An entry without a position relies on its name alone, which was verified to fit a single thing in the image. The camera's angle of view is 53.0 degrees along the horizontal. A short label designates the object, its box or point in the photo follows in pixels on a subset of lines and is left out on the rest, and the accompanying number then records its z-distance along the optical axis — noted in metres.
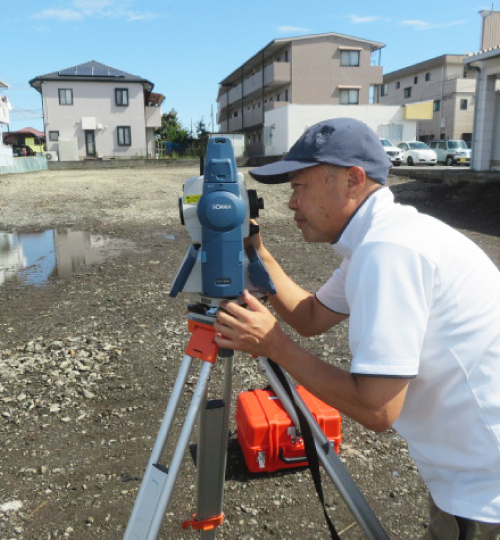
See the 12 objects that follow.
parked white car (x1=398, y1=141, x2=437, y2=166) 29.12
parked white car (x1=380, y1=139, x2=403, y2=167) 29.11
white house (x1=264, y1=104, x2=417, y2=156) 35.50
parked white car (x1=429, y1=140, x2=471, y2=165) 29.80
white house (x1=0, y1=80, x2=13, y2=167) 30.12
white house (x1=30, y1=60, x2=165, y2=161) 38.91
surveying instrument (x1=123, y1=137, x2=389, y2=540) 1.51
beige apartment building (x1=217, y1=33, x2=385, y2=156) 41.09
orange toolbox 2.81
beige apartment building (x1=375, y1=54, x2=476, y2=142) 44.09
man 1.22
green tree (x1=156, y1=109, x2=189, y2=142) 48.72
